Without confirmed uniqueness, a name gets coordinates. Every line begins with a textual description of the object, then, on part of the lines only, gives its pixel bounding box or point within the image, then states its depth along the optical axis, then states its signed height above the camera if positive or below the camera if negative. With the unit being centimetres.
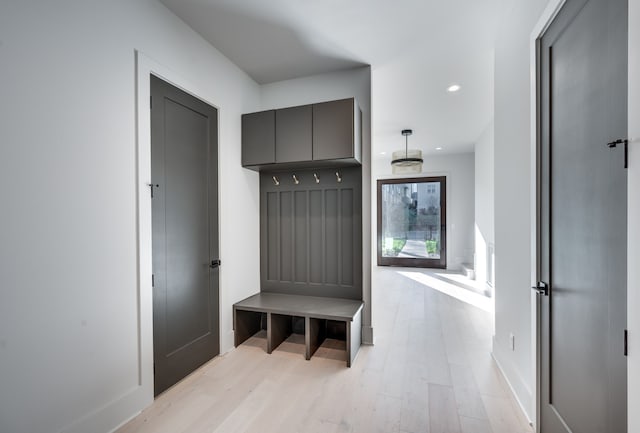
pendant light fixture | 473 +89
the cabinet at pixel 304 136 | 264 +78
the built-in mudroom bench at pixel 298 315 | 257 -99
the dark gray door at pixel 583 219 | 101 -2
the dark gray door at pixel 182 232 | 207 -14
